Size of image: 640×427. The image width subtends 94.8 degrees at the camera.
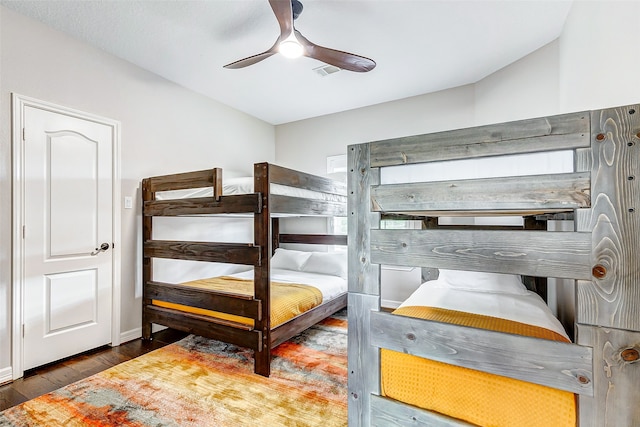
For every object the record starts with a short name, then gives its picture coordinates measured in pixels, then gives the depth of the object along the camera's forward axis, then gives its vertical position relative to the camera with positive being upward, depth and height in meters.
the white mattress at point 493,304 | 1.57 -0.56
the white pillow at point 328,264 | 3.75 -0.63
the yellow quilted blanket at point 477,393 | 1.03 -0.68
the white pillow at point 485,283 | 2.22 -0.53
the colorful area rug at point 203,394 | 1.74 -1.21
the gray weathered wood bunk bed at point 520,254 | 0.89 -0.14
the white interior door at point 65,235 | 2.34 -0.17
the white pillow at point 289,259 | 4.02 -0.62
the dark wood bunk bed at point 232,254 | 2.29 -0.33
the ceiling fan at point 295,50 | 1.84 +1.22
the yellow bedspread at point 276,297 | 2.46 -0.77
